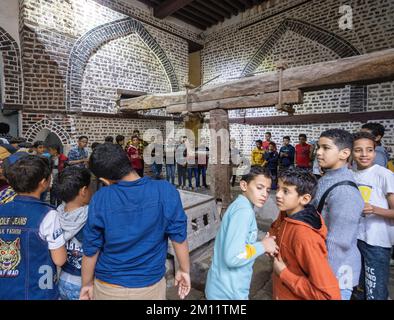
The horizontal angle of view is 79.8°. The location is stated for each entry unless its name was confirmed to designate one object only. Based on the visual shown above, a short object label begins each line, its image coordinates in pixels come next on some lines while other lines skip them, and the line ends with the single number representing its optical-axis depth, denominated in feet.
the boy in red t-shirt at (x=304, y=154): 21.77
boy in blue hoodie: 4.39
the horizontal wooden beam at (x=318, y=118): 21.06
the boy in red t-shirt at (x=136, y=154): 21.34
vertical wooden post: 14.99
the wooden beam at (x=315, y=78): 10.17
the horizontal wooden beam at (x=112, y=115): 20.70
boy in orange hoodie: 3.87
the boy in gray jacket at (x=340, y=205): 4.55
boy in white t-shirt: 5.79
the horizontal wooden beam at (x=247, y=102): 12.26
